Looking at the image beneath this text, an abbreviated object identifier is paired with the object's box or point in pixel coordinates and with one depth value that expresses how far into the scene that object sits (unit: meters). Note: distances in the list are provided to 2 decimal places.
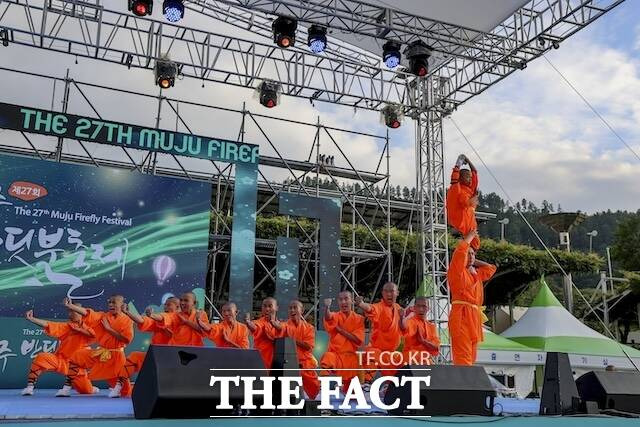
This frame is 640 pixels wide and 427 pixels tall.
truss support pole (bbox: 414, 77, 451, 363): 9.04
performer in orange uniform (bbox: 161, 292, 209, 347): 6.25
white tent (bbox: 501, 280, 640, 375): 10.49
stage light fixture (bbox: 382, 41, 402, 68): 8.32
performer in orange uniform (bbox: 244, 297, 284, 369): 5.99
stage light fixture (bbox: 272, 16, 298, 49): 7.65
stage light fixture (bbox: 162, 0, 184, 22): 7.24
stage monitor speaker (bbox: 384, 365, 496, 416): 3.69
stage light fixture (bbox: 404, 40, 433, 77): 8.12
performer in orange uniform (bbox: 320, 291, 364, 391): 6.32
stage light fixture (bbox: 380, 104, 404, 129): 9.89
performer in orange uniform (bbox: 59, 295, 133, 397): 6.29
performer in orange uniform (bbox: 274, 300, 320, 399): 6.08
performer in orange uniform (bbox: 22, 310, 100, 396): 6.14
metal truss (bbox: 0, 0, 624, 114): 7.61
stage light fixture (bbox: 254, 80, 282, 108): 9.22
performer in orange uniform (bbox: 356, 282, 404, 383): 6.35
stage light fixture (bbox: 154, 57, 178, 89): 8.52
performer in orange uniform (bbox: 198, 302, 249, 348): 6.29
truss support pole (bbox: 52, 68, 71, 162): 8.94
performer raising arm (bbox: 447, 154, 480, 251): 5.57
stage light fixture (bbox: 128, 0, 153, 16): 7.17
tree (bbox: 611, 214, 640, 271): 23.73
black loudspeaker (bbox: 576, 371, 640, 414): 3.97
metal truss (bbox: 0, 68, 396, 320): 9.83
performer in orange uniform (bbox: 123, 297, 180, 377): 6.08
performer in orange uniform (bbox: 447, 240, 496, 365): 5.42
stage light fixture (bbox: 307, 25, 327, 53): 7.95
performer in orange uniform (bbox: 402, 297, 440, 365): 6.41
